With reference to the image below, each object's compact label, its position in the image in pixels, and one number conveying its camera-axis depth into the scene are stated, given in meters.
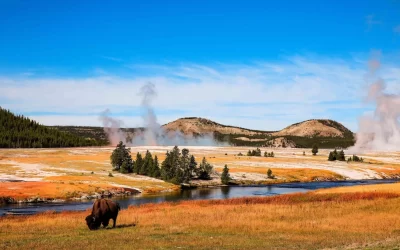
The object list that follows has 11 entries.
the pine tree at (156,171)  87.25
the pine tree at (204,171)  89.00
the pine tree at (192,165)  87.00
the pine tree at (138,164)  91.06
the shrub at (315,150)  171.50
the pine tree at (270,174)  94.89
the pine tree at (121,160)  92.81
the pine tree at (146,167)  89.06
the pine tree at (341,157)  141.75
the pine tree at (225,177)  85.19
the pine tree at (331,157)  140.62
